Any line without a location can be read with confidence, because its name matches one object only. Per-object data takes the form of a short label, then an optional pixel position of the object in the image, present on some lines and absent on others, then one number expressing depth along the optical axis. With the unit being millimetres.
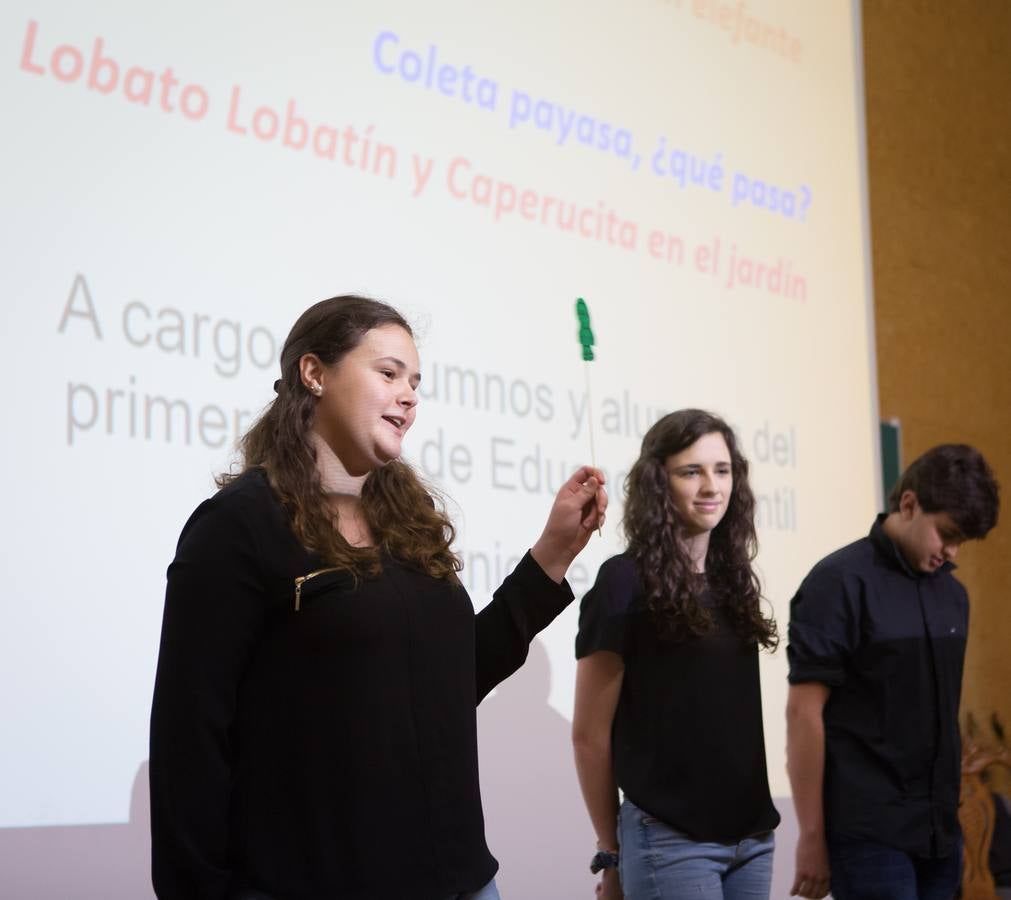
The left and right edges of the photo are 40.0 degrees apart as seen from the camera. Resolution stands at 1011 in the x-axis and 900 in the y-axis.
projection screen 2547
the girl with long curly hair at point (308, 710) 1506
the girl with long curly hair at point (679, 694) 2369
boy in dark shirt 2580
